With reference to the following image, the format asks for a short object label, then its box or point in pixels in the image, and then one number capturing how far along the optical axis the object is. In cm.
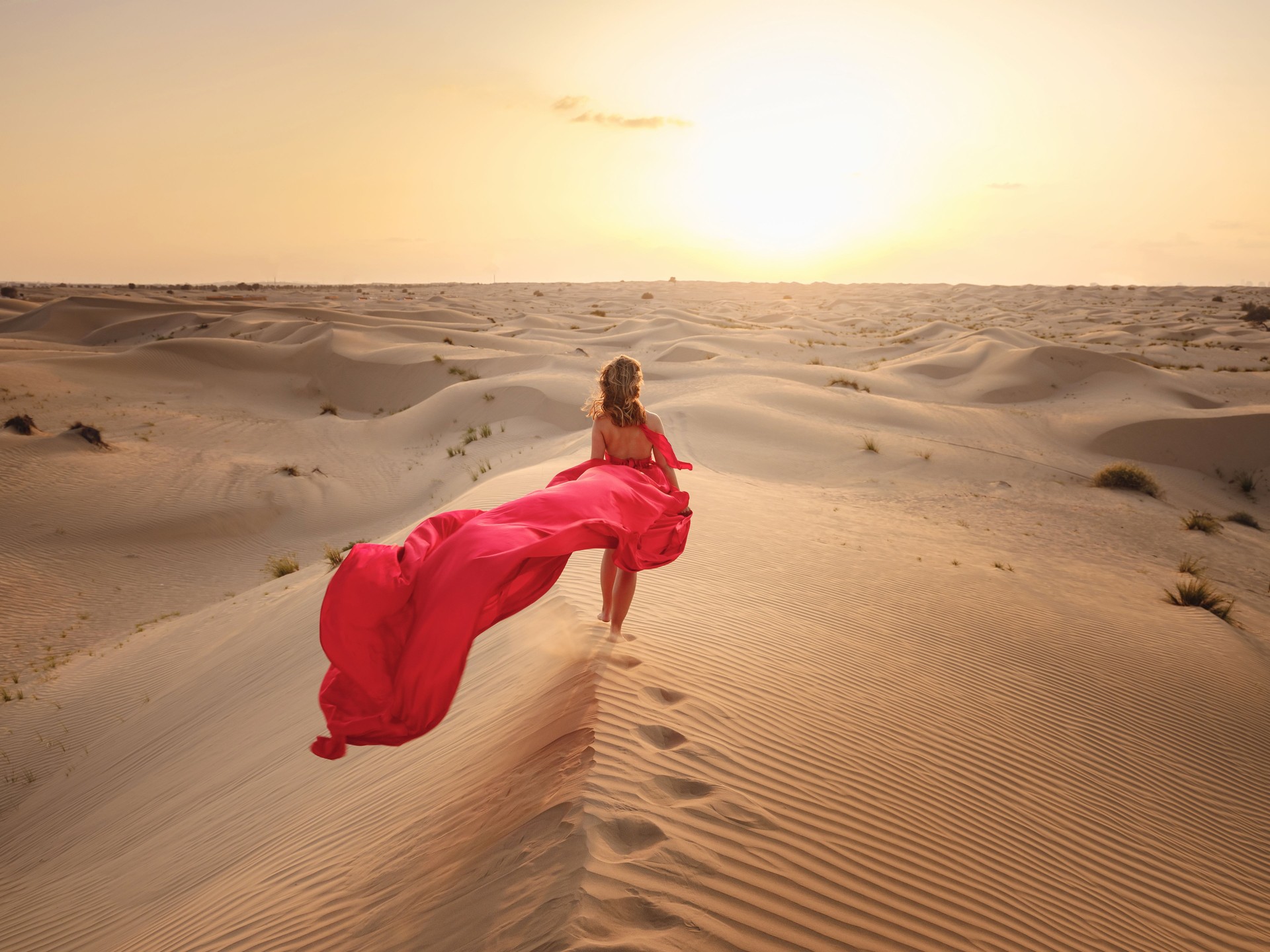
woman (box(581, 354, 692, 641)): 469
